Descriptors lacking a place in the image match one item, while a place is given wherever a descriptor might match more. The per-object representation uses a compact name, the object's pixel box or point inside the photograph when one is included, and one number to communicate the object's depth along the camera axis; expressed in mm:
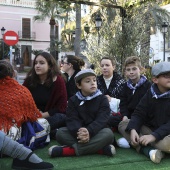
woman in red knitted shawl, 3613
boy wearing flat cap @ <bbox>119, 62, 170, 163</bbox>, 3545
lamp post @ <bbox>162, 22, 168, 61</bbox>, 19634
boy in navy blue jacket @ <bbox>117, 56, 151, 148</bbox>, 4766
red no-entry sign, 12289
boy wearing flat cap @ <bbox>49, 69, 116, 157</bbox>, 3651
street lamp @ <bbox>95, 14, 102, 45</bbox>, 14478
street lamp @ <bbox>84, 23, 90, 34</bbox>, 24561
